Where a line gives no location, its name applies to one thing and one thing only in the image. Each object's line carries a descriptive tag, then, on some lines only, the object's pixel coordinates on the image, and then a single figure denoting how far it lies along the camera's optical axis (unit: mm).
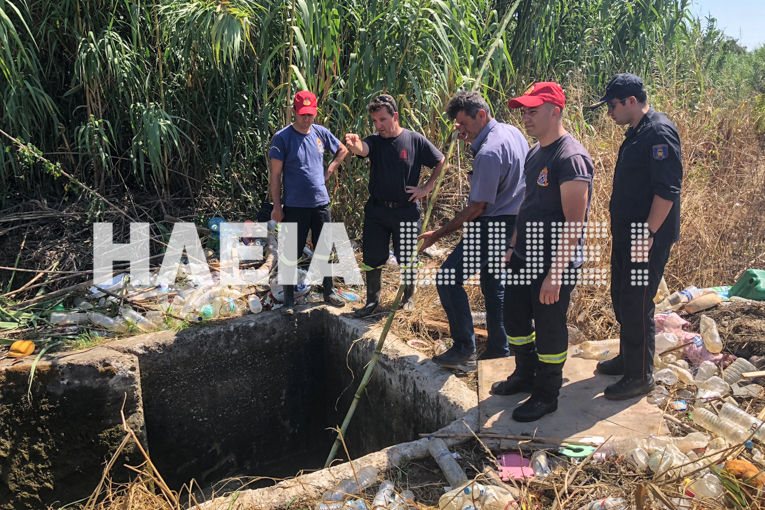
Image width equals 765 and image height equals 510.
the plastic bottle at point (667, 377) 3090
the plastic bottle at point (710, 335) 3390
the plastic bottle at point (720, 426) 2557
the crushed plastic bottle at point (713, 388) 2955
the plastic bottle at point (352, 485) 2400
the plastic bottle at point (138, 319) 4035
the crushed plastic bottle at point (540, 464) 2418
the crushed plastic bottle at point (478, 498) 2205
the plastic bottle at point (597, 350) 3436
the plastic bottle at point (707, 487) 2188
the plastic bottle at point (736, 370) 3145
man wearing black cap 2670
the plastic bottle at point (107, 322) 3979
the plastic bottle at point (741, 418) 2581
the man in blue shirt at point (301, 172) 3980
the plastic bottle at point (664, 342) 3400
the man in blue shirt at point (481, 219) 3092
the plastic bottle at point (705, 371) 3184
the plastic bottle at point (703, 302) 3838
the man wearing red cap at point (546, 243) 2525
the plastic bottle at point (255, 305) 4289
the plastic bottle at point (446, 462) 2451
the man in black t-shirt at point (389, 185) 3916
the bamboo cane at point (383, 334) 3062
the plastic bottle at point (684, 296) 4000
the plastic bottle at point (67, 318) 3984
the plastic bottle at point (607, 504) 2178
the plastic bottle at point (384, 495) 2324
